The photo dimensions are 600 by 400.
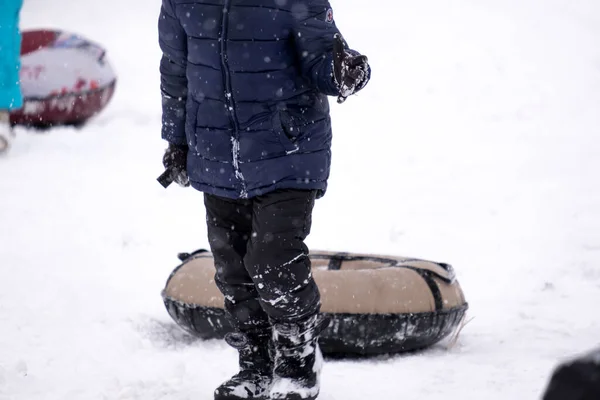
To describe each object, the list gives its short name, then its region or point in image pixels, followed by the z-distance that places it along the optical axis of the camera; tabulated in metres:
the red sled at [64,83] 19.73
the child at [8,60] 16.73
